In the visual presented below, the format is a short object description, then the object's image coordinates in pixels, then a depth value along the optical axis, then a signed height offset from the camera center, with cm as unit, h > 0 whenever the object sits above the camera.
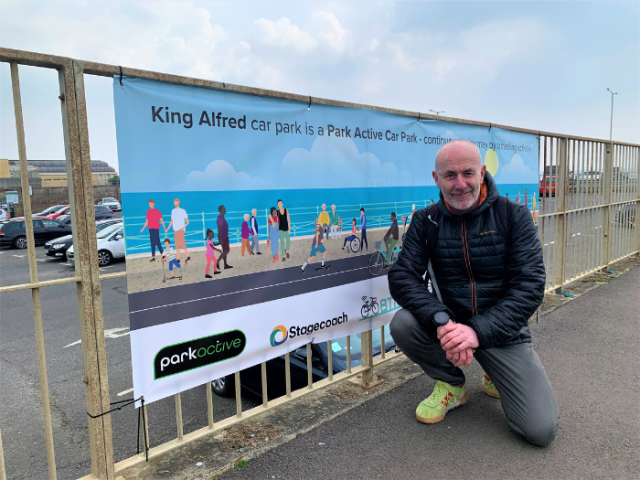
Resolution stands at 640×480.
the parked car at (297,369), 401 -154
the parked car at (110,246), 1360 -127
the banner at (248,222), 233 -14
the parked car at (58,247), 1524 -136
